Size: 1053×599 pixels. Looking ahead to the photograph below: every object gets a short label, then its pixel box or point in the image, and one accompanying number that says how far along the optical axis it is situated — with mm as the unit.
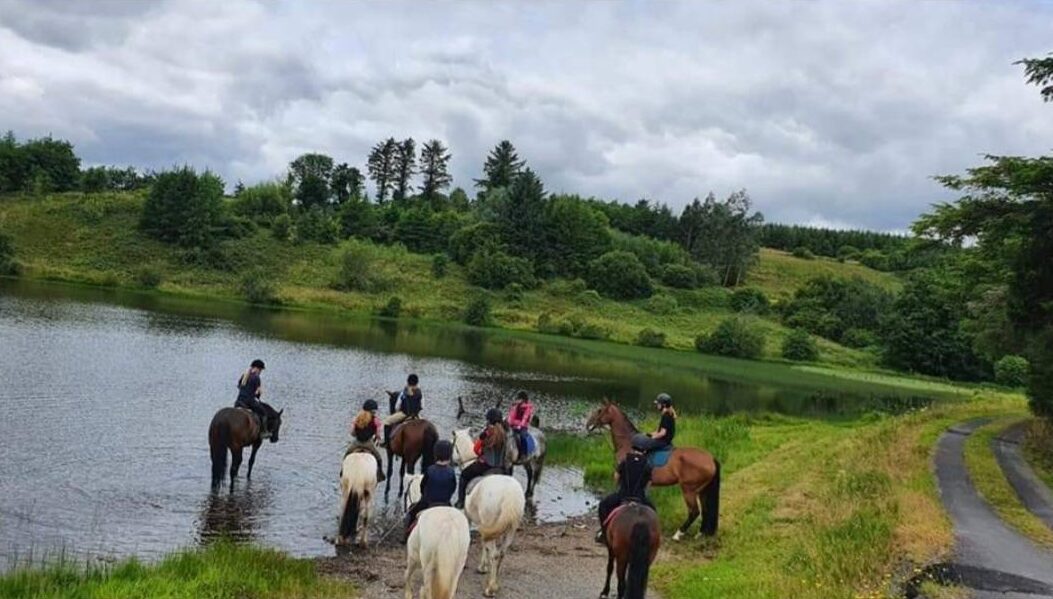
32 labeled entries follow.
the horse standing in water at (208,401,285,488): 19250
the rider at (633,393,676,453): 17922
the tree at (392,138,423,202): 165125
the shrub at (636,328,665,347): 91062
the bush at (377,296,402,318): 92375
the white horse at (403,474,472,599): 11172
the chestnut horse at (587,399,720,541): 17938
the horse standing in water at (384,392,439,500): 20750
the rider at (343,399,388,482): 17016
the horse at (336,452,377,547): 16234
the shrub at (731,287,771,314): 118750
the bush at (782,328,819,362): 96875
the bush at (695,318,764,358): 91438
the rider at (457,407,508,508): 17344
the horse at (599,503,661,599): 12078
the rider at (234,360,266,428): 21297
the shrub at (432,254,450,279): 109938
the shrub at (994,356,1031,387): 77000
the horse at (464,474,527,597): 14109
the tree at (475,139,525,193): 165250
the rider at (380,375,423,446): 21427
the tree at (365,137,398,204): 164875
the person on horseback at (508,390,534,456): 21188
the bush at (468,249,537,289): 109000
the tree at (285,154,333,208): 138875
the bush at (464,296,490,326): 92000
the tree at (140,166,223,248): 102562
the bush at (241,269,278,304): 89438
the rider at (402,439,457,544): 12289
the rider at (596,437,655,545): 13375
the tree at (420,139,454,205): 165500
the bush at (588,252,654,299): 117688
